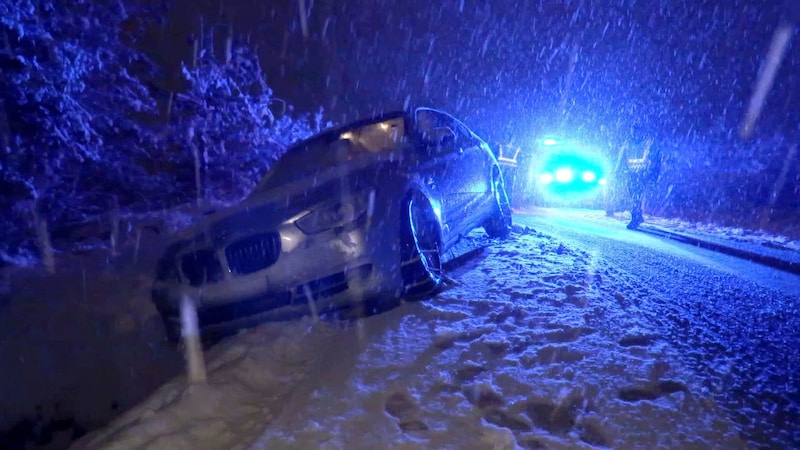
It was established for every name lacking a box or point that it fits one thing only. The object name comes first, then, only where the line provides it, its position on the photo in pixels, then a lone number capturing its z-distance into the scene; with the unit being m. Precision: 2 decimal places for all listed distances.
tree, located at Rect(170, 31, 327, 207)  10.66
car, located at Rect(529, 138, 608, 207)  12.98
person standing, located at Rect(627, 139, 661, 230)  9.73
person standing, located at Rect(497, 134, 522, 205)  13.94
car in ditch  3.02
